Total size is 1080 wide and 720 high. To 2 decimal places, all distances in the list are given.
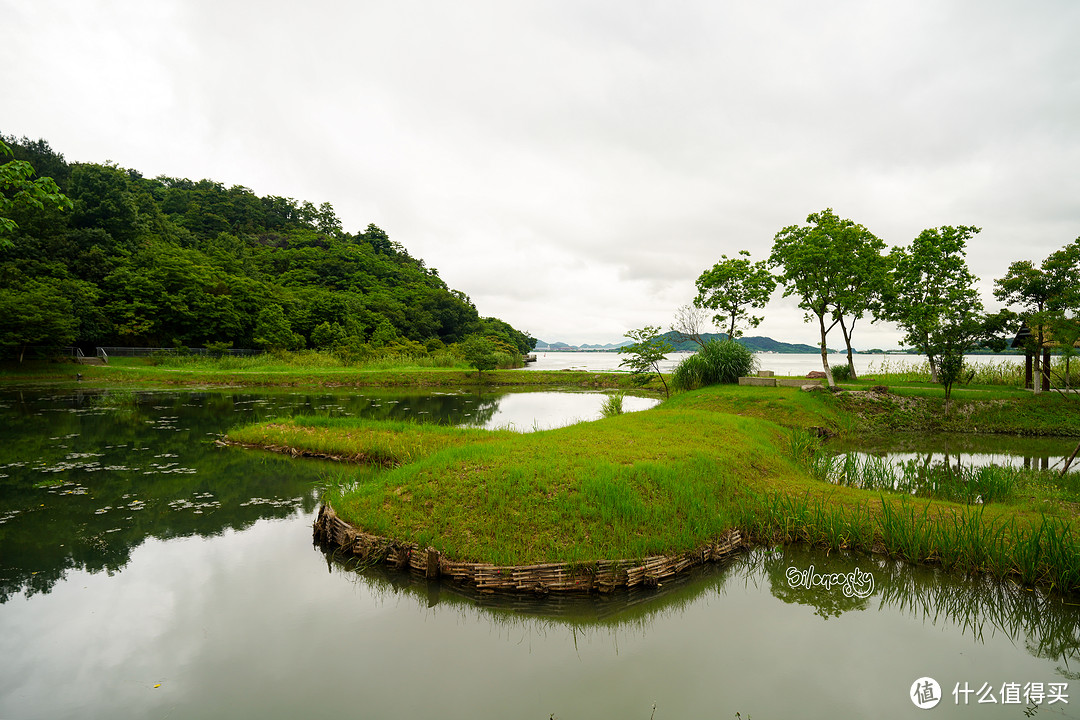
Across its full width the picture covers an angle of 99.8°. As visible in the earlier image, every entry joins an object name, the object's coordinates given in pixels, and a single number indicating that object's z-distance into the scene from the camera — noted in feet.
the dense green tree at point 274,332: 155.12
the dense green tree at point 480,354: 125.08
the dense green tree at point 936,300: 56.65
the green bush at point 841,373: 79.41
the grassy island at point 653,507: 19.97
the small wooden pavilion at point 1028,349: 60.28
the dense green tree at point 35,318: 101.81
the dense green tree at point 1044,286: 56.95
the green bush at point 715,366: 71.46
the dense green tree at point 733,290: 89.92
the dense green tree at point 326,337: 163.66
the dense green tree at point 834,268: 69.21
